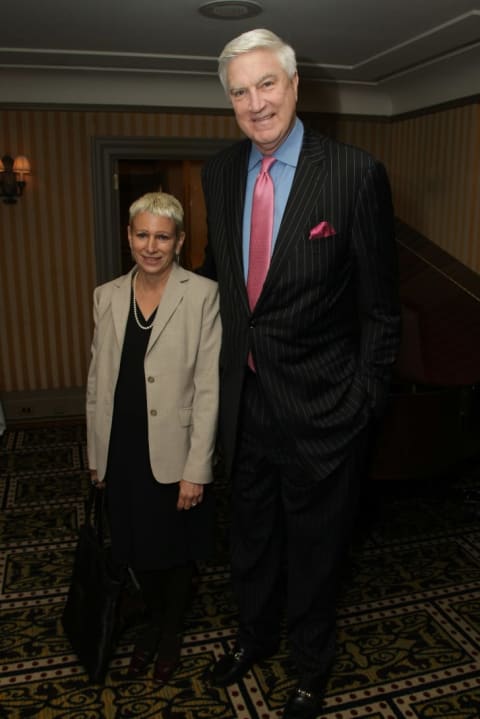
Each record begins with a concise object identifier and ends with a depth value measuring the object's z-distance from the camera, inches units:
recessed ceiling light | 136.2
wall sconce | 204.1
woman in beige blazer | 80.5
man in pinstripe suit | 69.9
